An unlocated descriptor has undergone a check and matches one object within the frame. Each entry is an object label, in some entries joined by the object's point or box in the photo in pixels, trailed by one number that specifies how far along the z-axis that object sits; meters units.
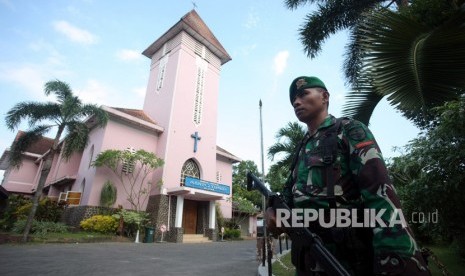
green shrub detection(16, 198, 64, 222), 14.89
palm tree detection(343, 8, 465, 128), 2.66
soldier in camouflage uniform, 1.16
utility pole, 4.33
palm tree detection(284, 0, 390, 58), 7.80
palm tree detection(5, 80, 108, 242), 12.83
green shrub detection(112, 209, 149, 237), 14.63
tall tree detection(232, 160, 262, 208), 32.62
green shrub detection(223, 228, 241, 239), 20.10
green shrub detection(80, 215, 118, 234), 13.83
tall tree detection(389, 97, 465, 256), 3.57
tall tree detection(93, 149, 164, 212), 15.34
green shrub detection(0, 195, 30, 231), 14.20
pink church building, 16.44
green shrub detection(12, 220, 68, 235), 12.35
